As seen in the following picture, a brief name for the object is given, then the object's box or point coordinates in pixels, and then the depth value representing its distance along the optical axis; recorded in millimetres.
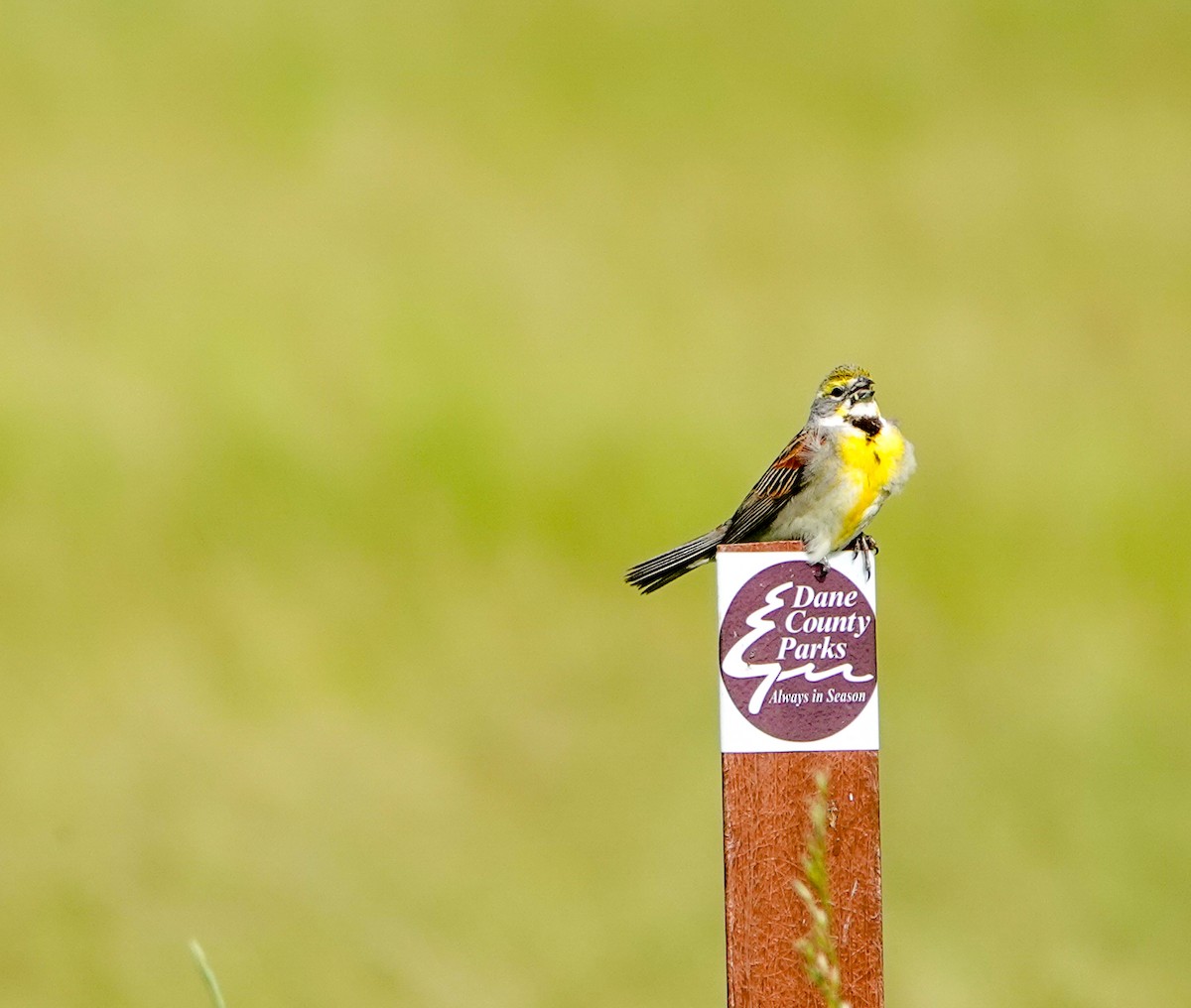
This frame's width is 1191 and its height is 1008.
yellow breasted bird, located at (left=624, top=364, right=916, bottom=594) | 10664
